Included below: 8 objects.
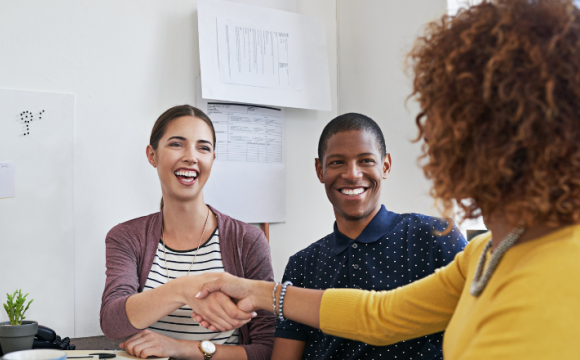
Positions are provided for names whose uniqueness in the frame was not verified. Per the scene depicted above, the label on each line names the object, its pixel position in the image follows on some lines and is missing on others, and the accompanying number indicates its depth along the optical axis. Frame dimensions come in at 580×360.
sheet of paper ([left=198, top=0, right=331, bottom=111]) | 1.85
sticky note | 1.55
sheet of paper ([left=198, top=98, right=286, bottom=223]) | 1.89
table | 1.11
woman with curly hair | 0.51
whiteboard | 1.56
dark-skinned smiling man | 1.23
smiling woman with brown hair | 1.26
